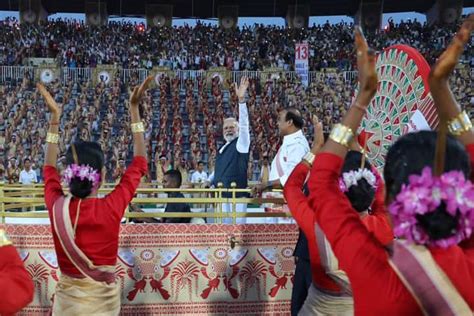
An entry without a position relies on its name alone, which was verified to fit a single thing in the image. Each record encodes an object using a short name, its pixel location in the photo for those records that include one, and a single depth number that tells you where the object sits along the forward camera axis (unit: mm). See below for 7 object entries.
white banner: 17203
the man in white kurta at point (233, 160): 4863
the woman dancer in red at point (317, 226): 2453
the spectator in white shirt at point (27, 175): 10648
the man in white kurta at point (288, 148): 4301
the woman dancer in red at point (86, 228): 2770
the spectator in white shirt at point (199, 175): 9785
